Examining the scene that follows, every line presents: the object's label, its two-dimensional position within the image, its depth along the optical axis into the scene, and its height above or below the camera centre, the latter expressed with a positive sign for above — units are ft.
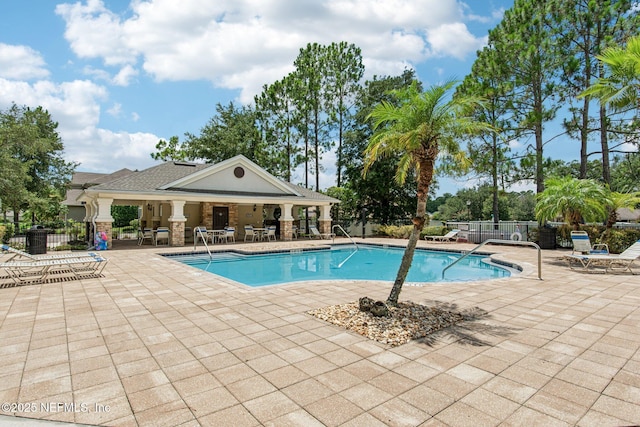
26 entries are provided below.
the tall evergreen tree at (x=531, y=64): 54.19 +24.34
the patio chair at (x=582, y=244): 36.04 -2.40
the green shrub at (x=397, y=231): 72.28 -2.22
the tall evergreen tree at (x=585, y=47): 50.21 +25.79
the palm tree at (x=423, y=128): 17.47 +4.65
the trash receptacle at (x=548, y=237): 52.16 -2.44
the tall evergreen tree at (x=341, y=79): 93.04 +37.50
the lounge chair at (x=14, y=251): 27.12 -2.42
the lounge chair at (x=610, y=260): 30.50 -3.59
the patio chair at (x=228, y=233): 61.90 -2.27
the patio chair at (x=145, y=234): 58.47 -2.34
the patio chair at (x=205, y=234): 59.57 -2.50
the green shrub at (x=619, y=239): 44.32 -2.31
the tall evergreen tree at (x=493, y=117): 57.21 +17.63
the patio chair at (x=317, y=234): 72.13 -2.91
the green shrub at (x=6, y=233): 53.72 -2.21
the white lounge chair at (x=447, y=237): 64.08 -3.10
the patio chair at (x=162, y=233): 56.95 -2.13
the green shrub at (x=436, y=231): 67.51 -2.03
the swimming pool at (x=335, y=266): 36.58 -5.55
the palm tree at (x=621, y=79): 23.95 +10.54
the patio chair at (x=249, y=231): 67.36 -2.10
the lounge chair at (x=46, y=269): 26.04 -4.22
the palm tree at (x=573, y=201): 40.11 +2.20
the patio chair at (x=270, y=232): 68.33 -2.29
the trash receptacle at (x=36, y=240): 45.68 -2.60
